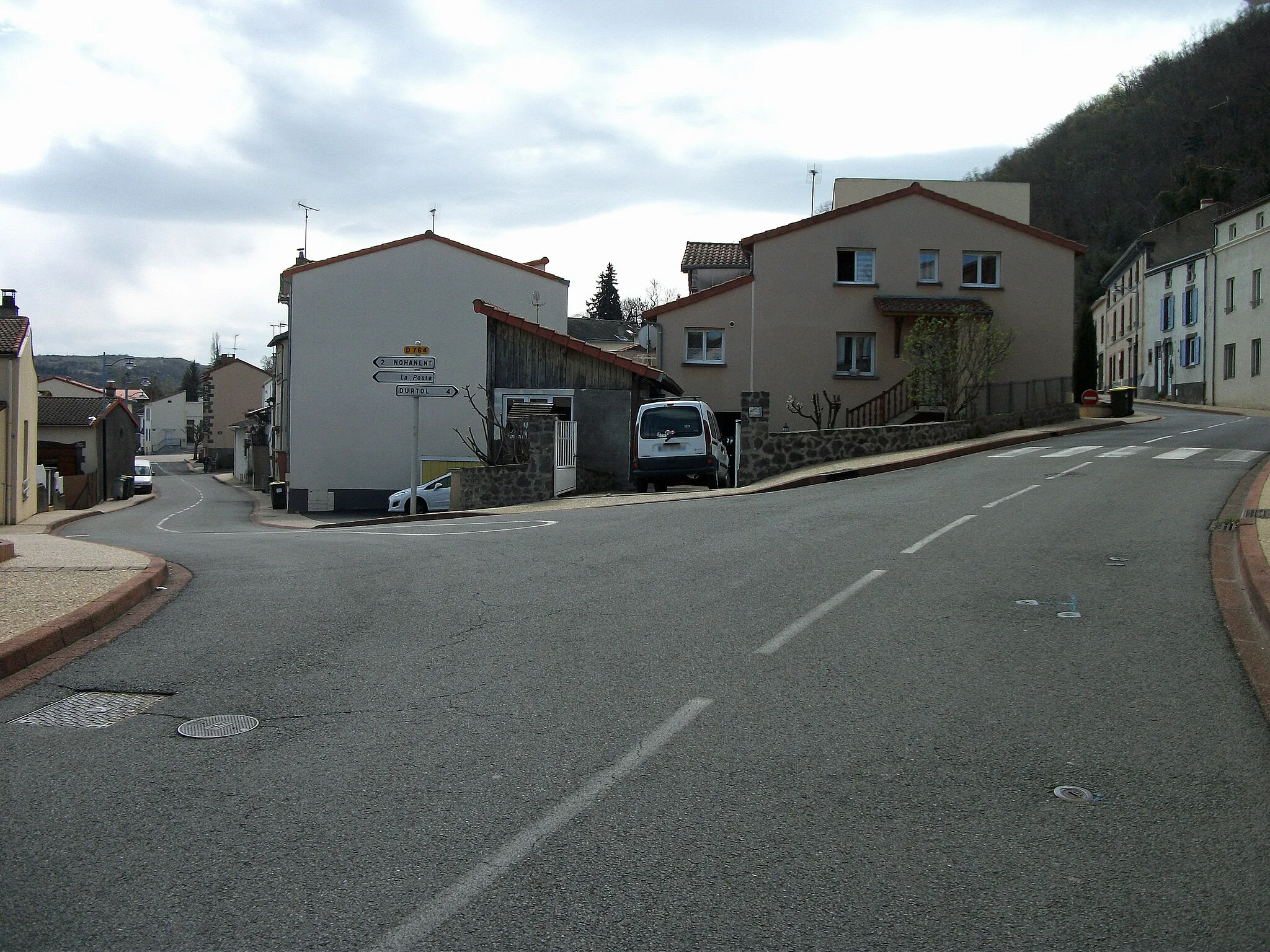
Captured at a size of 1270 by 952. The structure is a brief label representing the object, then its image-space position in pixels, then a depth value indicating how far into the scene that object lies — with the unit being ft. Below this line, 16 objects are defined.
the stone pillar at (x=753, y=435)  76.74
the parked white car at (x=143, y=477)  192.03
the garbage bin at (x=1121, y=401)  121.08
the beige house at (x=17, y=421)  108.88
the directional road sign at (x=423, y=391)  64.28
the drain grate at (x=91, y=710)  18.90
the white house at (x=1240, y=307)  152.76
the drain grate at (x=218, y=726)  18.01
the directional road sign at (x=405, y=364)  64.95
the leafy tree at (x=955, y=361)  99.55
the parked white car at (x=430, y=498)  99.14
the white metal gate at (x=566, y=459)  79.71
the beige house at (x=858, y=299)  115.85
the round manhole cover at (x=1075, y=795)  14.66
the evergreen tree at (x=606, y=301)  358.02
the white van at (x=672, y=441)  75.36
